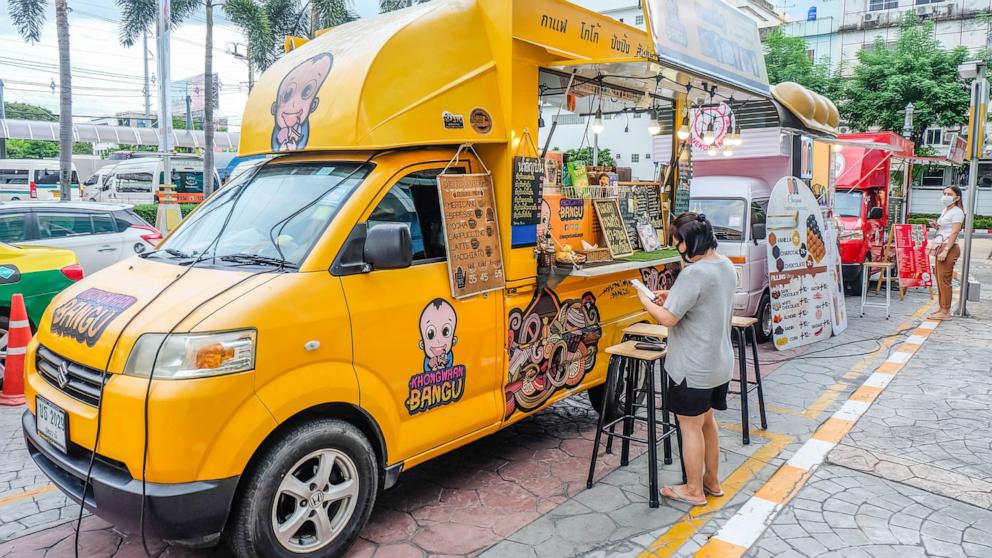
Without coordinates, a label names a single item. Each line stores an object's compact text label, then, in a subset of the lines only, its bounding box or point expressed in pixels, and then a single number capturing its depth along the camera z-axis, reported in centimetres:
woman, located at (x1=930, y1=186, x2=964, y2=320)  988
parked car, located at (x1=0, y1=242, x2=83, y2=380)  602
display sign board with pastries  780
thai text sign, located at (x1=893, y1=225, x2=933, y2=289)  1148
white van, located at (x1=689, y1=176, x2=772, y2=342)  822
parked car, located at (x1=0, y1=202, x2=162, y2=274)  743
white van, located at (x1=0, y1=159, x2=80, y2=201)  2948
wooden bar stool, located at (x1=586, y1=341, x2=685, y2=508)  407
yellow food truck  289
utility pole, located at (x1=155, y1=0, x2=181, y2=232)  1681
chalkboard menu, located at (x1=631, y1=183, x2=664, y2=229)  629
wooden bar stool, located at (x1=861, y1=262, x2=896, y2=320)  989
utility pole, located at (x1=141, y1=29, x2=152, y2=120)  4635
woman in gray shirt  378
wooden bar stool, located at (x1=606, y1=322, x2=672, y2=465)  466
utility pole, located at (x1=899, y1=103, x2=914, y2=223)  1577
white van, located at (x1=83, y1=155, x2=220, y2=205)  2411
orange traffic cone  571
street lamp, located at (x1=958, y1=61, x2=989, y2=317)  984
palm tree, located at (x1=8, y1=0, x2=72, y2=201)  1675
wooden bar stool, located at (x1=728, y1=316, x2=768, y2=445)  506
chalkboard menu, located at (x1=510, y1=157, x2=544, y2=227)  448
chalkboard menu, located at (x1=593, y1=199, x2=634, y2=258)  557
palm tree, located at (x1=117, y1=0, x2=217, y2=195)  2088
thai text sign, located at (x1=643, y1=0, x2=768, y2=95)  490
